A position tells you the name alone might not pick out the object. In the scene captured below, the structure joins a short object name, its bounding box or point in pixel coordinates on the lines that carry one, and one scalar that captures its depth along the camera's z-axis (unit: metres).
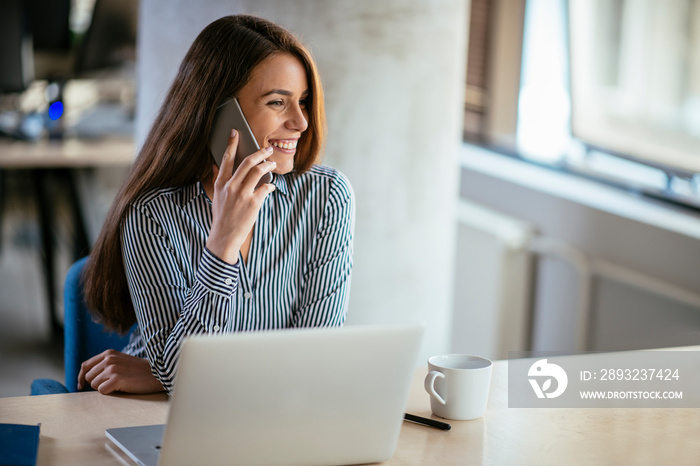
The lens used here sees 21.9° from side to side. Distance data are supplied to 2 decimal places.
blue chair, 2.73
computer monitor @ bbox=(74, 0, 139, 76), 5.00
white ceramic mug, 2.42
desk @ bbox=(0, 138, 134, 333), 4.97
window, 4.03
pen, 2.40
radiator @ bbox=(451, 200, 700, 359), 4.20
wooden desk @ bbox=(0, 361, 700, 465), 2.32
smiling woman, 2.62
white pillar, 3.28
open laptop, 2.16
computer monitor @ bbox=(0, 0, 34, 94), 4.65
